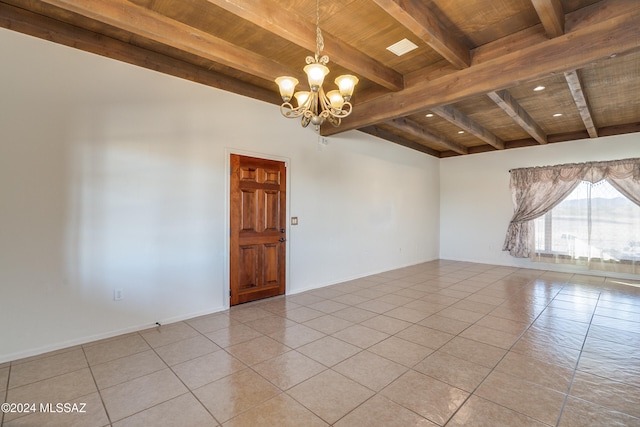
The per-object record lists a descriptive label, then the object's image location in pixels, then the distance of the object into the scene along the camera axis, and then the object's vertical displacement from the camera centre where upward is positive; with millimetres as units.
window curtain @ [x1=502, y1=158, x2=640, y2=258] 5512 +625
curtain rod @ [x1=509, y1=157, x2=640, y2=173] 5461 +1075
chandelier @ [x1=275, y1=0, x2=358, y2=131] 2297 +1061
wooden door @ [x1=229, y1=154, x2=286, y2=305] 3980 -251
